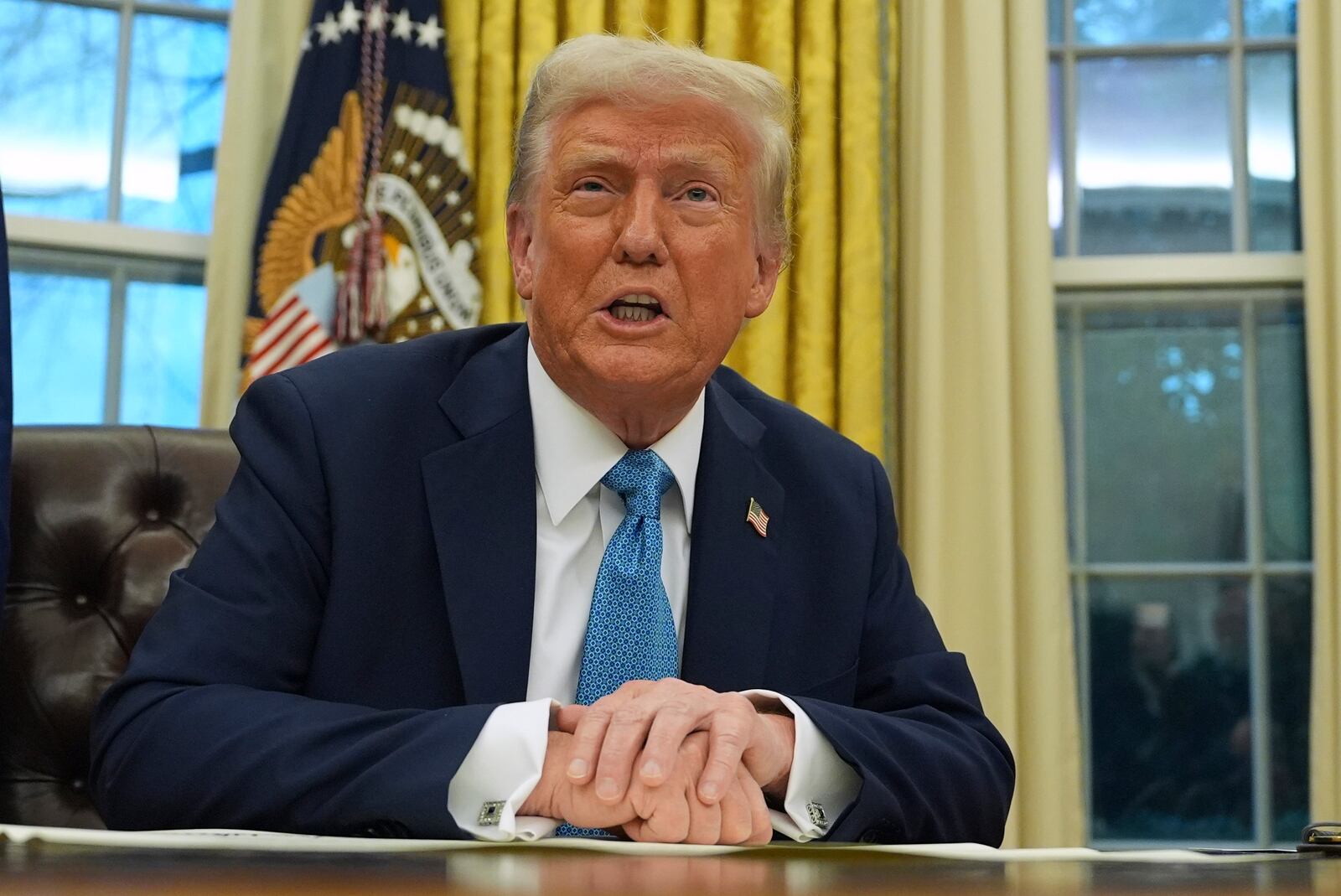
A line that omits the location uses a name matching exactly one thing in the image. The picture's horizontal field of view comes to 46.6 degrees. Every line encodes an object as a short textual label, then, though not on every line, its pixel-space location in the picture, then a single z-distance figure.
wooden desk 0.71
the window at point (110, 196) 3.55
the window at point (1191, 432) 3.60
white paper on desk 0.97
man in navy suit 1.30
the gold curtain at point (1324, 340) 3.31
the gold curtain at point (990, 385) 3.37
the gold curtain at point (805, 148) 3.41
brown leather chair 1.89
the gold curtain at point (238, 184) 3.41
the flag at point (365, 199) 3.29
